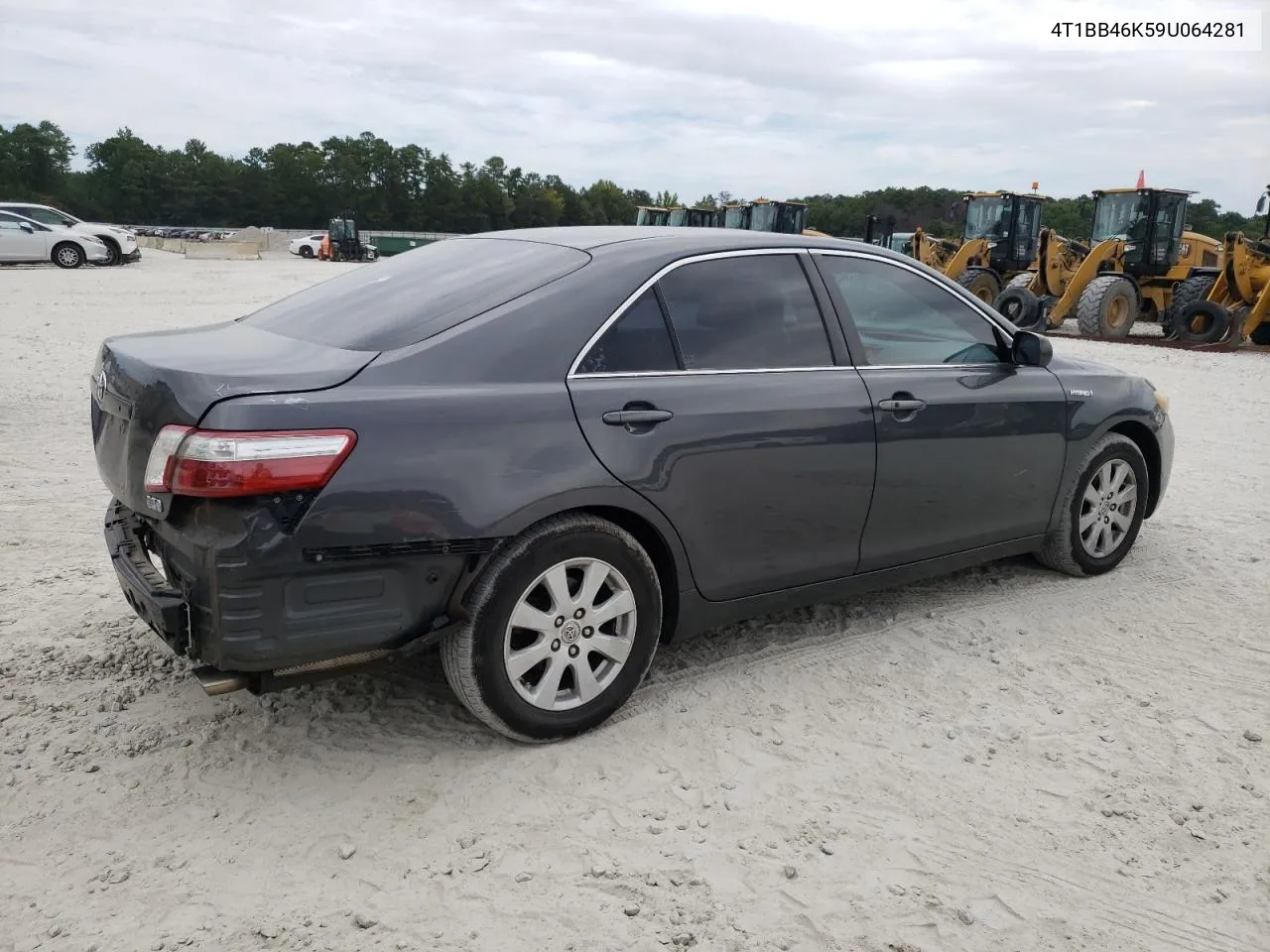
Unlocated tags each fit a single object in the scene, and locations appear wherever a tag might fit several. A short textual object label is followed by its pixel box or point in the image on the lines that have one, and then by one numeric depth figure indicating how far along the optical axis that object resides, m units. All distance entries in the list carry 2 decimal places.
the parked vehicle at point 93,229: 27.59
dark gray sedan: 2.82
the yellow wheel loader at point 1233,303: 17.39
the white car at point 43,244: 26.58
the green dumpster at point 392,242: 63.38
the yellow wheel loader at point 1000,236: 21.92
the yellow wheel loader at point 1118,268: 18.42
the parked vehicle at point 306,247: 50.84
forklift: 47.41
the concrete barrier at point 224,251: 42.34
